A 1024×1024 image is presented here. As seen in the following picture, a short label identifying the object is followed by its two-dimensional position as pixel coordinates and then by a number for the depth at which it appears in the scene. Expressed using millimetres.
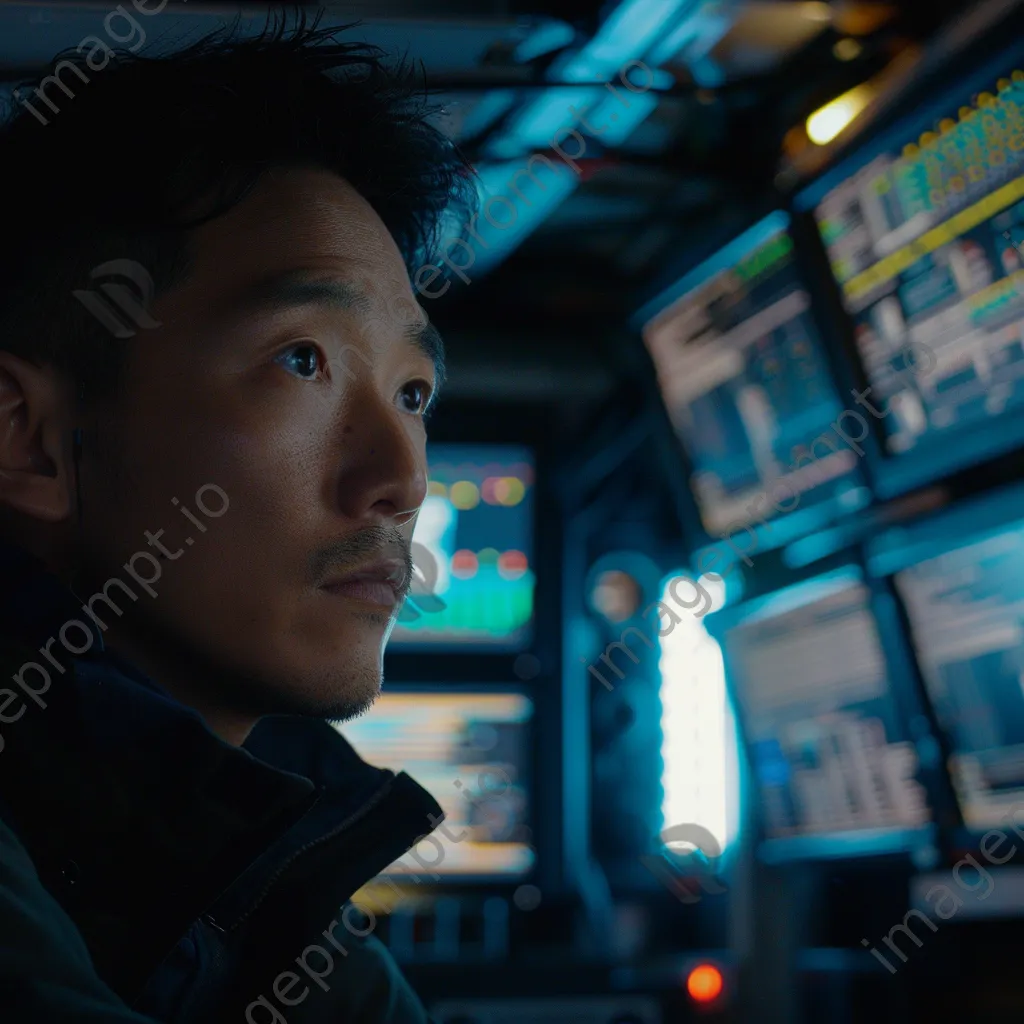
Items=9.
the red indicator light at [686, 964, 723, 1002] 2754
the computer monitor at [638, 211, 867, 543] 2396
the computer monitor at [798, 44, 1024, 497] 1884
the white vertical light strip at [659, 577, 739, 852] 3426
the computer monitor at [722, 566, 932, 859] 2328
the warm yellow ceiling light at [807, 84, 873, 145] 2211
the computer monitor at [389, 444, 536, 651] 3639
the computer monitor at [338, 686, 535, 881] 3520
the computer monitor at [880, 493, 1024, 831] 1990
